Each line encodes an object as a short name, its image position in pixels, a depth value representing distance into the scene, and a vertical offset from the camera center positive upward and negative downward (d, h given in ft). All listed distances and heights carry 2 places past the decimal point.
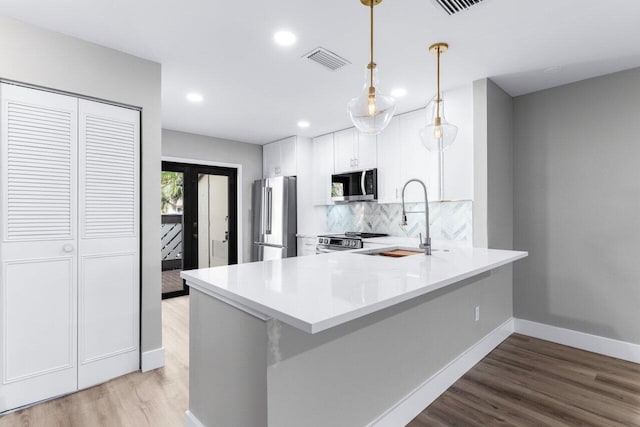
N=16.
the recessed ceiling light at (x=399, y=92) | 10.36 +4.06
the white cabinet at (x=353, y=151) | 13.83 +2.92
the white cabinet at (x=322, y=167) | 15.81 +2.44
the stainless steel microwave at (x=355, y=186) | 13.55 +1.33
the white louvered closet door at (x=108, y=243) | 7.55 -0.64
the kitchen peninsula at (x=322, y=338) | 4.09 -1.92
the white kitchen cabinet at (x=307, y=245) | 15.08 -1.35
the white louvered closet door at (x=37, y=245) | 6.61 -0.61
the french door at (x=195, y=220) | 15.78 -0.17
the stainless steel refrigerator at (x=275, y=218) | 15.70 -0.07
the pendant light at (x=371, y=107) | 5.96 +2.05
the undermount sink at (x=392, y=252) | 8.51 -0.97
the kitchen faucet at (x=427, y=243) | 7.33 -0.62
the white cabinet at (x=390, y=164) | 12.73 +2.09
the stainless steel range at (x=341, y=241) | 12.97 -1.05
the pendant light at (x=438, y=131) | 7.53 +2.01
